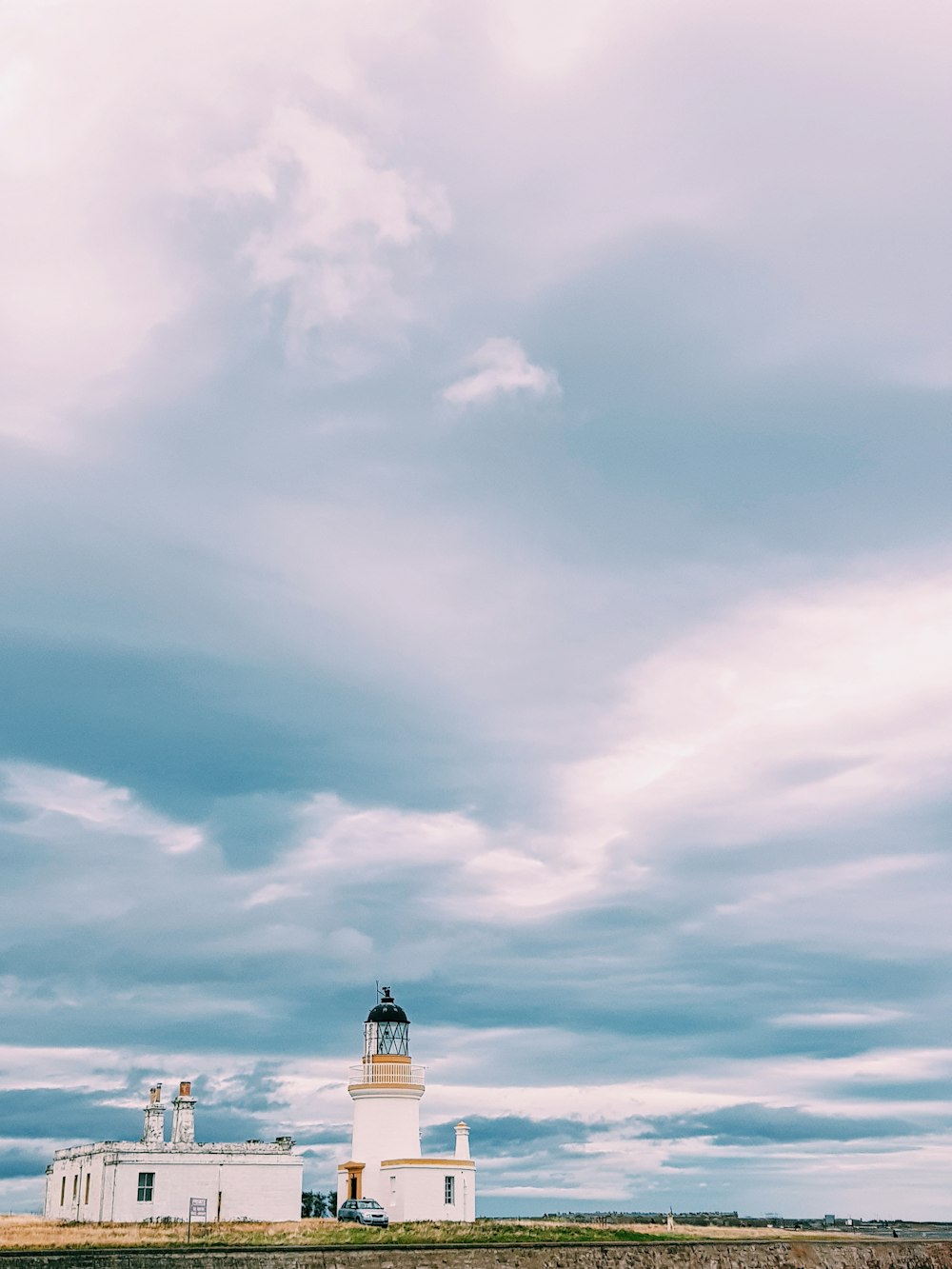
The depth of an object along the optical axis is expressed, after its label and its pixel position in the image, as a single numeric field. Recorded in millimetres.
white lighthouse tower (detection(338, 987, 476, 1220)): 47594
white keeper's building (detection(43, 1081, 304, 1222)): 44312
